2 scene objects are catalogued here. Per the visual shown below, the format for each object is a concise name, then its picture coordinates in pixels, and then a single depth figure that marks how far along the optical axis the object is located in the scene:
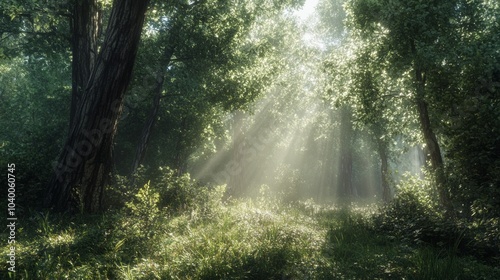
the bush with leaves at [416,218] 7.68
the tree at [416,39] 10.81
